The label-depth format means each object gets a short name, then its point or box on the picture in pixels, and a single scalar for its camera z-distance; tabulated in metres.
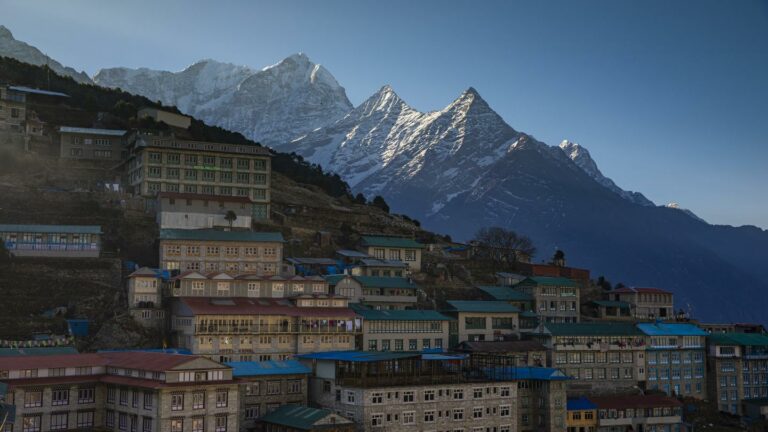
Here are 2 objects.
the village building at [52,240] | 80.81
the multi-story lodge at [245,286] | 76.69
